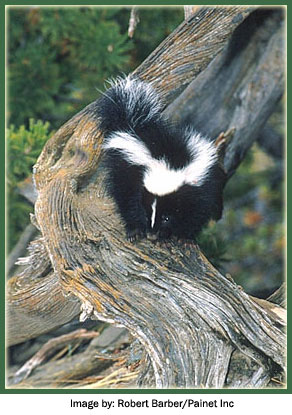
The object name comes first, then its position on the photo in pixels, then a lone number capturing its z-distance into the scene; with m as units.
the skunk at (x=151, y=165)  5.53
